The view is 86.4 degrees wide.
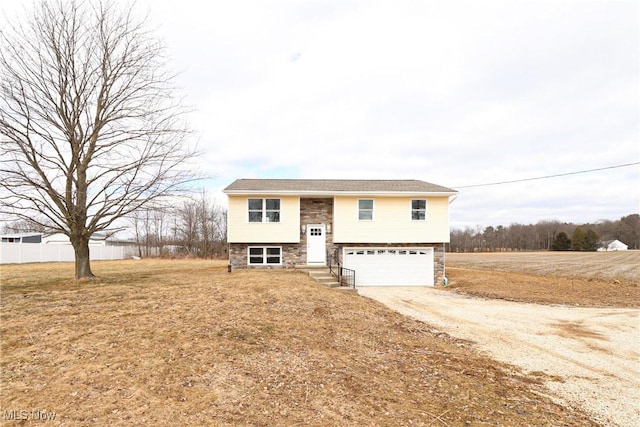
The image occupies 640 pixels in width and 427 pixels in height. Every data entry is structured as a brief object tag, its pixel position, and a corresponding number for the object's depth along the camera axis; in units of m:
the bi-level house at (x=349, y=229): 16.28
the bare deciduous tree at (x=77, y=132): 10.46
